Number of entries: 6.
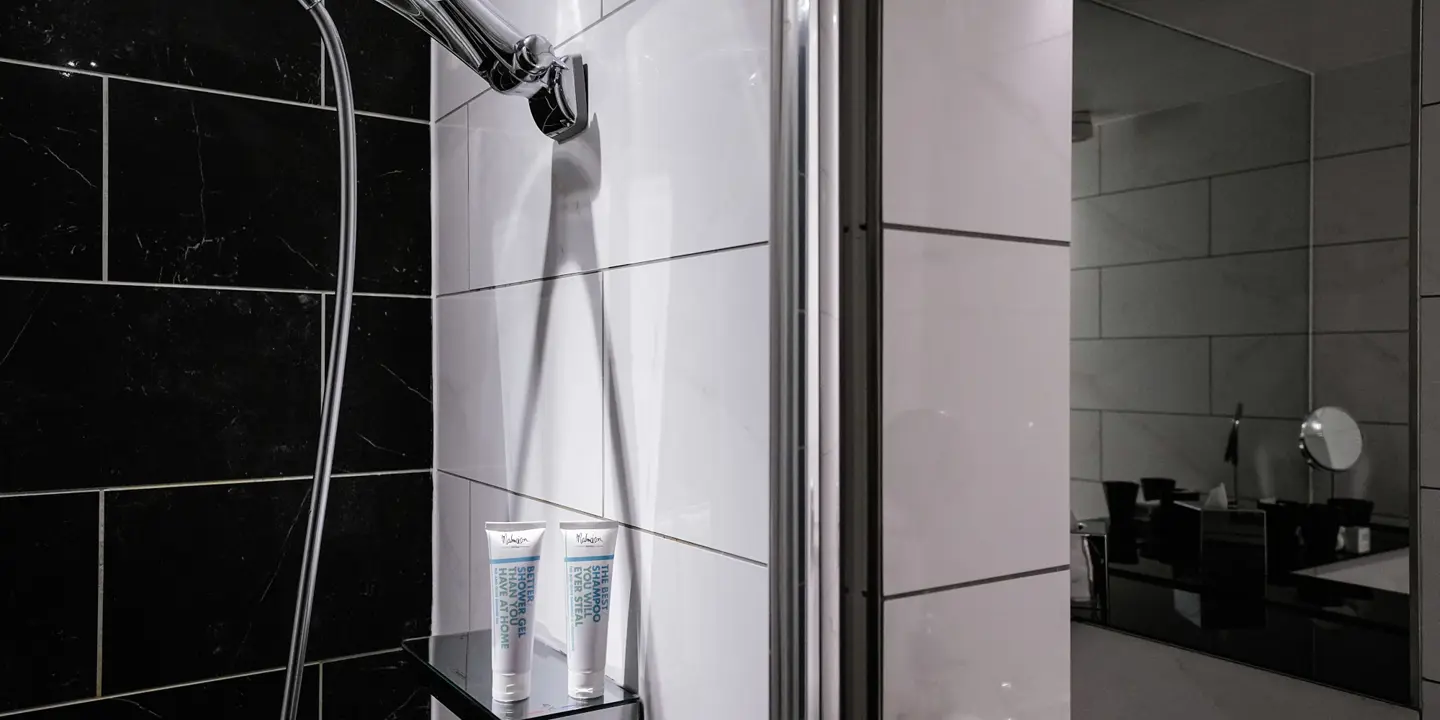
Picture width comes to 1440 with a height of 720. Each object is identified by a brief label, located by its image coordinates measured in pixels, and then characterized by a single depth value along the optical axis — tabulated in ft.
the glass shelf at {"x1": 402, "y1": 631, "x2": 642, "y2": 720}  2.61
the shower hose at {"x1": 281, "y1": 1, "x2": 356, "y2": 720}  3.35
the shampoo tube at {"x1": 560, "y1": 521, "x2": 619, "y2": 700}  2.64
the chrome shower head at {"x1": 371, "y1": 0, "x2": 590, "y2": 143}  2.80
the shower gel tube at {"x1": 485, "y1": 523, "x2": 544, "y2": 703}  2.71
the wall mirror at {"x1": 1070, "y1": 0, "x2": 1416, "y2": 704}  2.12
